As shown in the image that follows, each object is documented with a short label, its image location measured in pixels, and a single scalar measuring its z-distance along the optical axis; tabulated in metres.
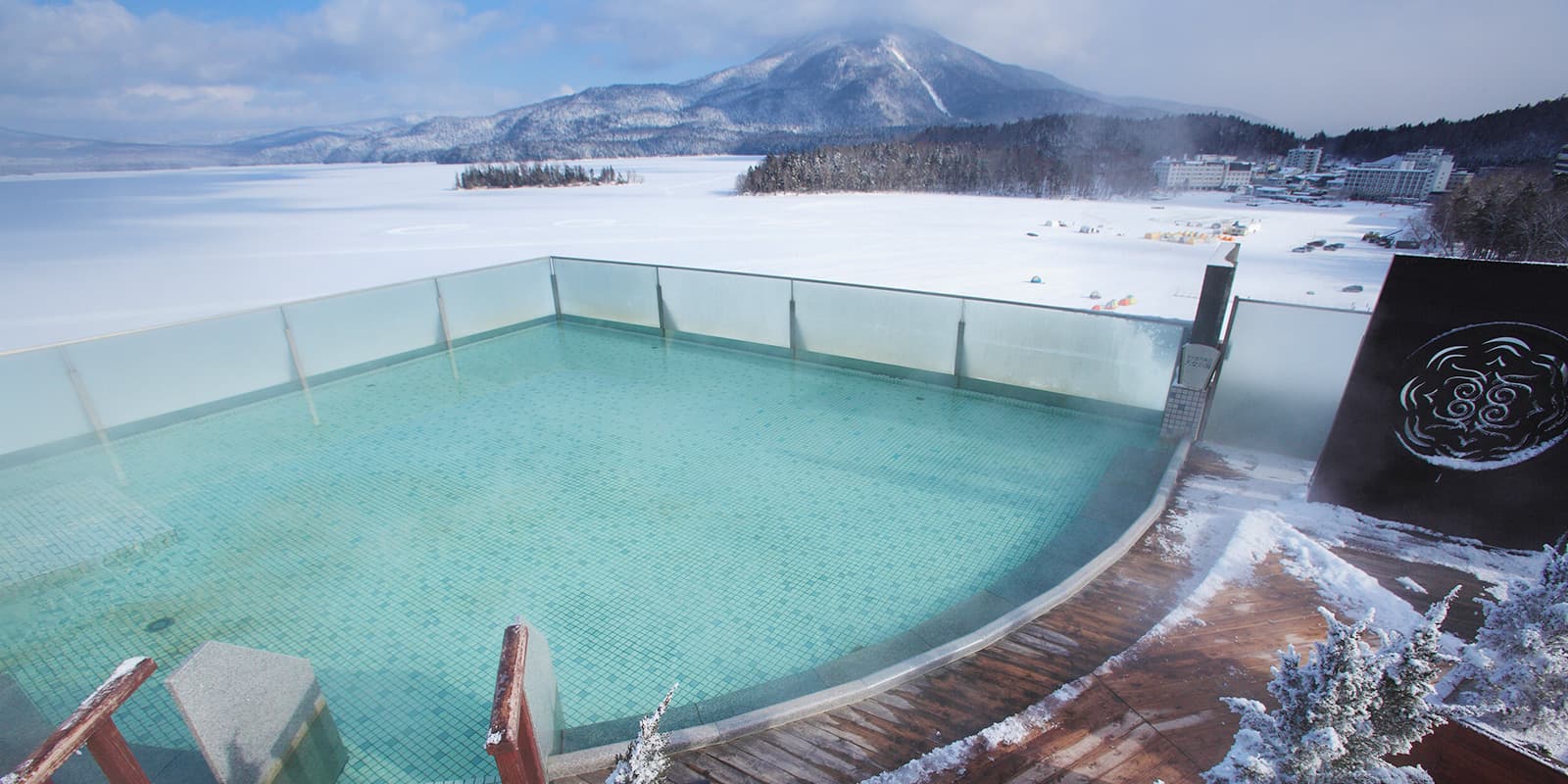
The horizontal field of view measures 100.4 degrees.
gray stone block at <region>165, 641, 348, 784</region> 2.42
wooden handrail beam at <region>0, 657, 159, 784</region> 1.66
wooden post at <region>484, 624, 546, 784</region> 1.90
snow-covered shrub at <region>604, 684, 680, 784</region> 1.96
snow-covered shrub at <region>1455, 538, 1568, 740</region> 2.29
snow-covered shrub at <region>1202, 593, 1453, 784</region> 2.01
